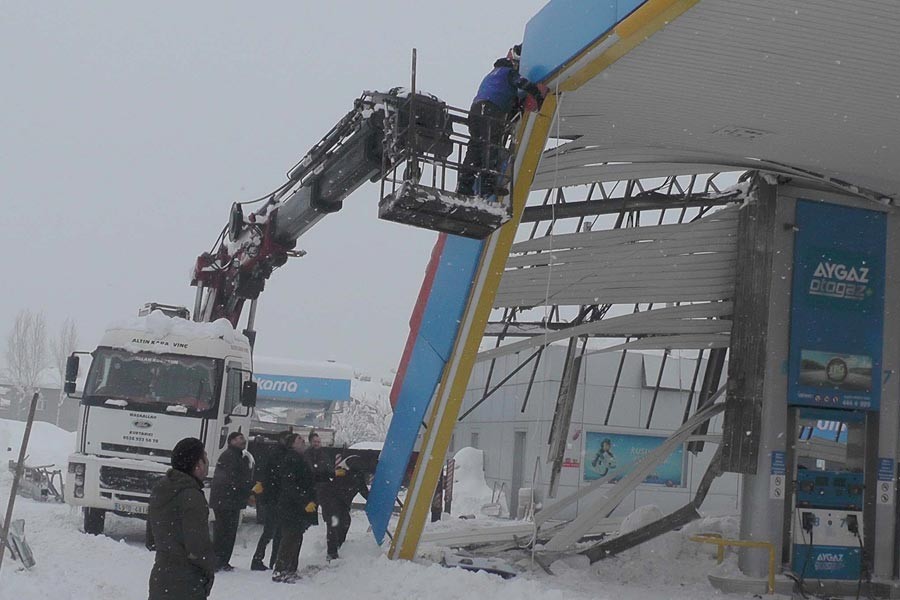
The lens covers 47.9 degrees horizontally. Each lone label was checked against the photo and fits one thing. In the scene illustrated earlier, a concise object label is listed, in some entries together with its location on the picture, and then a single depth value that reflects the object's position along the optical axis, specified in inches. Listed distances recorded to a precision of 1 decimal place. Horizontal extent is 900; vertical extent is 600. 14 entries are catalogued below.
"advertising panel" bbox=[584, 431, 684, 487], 1055.0
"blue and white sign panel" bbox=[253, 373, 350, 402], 1744.6
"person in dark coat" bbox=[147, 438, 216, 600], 235.5
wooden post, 296.8
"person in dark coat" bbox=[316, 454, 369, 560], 495.2
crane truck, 545.3
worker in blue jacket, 374.0
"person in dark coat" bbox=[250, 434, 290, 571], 478.3
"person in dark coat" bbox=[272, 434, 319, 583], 445.4
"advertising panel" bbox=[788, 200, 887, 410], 515.8
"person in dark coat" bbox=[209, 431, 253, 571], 466.3
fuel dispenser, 513.3
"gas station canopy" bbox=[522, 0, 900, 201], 319.3
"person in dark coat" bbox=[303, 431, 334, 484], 496.2
